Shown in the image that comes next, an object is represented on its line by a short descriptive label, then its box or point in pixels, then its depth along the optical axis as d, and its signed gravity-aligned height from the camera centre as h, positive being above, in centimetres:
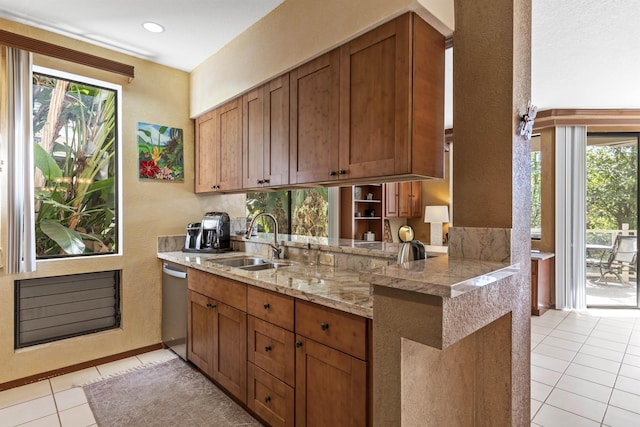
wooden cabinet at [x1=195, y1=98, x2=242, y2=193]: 296 +58
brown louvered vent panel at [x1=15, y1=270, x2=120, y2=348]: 272 -79
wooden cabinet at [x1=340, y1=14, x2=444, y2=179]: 171 +58
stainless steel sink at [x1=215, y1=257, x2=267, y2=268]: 293 -42
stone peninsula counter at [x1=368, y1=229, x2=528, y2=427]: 109 -45
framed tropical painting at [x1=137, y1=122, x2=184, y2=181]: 325 +58
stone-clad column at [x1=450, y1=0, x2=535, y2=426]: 153 +32
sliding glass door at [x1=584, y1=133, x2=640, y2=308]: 470 -7
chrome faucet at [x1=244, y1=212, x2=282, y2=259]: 284 -29
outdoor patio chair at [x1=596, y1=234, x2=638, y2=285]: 470 -64
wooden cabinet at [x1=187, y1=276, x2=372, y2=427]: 152 -77
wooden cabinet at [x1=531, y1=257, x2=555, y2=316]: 442 -96
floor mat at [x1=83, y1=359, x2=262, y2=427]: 216 -129
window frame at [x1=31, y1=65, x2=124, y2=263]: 307 +41
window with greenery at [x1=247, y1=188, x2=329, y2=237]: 512 +0
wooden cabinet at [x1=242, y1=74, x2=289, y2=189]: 246 +59
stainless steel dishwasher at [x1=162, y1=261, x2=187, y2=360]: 293 -85
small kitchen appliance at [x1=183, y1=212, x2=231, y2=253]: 329 -22
